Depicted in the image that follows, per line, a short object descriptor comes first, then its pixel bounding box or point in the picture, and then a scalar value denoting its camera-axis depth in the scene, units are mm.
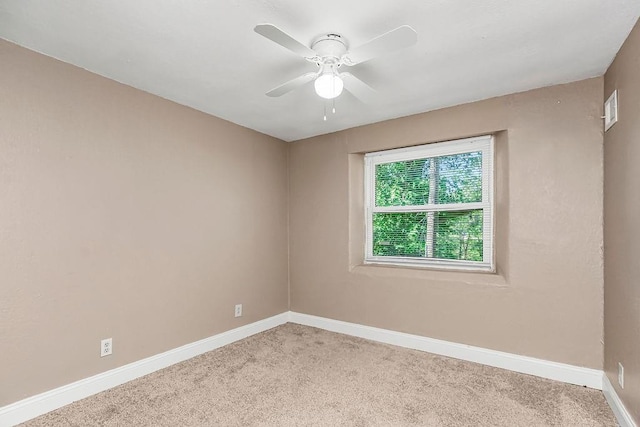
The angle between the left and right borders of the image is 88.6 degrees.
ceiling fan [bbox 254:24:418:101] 1463
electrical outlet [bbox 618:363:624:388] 1915
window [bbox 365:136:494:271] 3018
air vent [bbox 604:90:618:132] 2065
